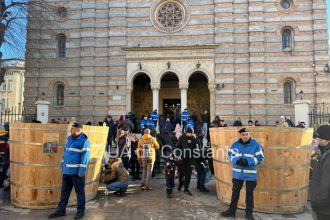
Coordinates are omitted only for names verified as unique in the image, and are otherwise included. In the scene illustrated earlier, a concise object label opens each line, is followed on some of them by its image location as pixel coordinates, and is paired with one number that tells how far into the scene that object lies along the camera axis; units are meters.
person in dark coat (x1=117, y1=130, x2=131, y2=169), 10.59
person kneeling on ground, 9.14
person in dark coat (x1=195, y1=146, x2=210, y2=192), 9.64
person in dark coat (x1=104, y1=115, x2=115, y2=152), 15.51
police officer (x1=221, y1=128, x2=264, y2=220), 6.84
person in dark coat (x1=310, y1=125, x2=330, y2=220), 4.24
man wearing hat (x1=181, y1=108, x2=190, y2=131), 17.72
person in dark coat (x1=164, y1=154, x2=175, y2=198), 8.95
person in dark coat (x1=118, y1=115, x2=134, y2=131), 14.49
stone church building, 21.47
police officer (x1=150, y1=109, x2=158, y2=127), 17.86
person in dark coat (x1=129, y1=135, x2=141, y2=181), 11.03
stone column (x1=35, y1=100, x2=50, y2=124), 20.50
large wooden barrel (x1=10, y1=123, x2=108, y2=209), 7.57
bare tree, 18.62
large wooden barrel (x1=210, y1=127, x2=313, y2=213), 7.35
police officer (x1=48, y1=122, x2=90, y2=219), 6.98
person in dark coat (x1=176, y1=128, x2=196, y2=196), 9.43
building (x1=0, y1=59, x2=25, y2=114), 57.94
